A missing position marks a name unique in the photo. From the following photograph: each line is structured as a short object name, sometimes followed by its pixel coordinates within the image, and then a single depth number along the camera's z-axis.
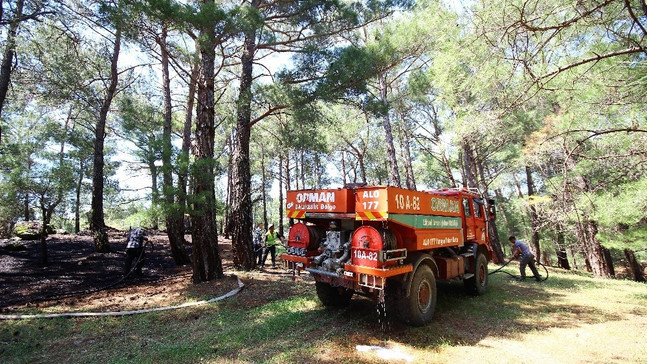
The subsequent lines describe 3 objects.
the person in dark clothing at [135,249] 8.59
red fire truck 4.17
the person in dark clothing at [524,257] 8.66
